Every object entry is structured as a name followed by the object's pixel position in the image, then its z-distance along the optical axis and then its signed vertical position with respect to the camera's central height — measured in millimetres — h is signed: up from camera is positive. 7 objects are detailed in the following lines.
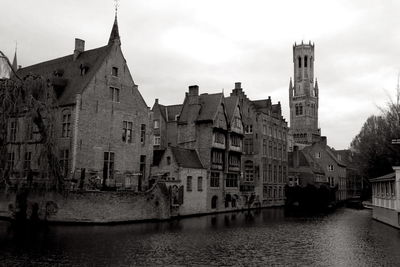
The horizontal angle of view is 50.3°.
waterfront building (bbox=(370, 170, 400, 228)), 31719 -487
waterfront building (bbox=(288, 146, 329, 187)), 70750 +3277
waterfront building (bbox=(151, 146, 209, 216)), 41312 +878
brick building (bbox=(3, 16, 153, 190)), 37094 +5977
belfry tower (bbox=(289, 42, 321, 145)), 145500 +34018
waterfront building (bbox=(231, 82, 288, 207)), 60156 +5237
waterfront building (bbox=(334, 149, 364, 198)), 88500 +2893
